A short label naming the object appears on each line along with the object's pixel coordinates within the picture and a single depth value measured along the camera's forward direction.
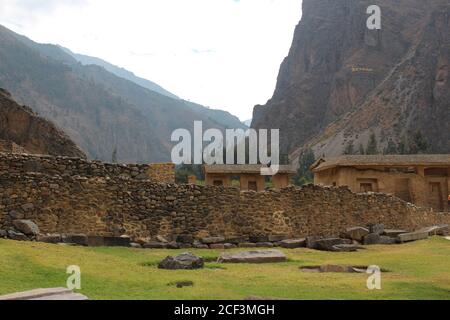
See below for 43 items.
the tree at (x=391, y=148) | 99.62
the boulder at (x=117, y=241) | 16.77
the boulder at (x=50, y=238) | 15.29
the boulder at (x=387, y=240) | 22.27
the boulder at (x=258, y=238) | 19.95
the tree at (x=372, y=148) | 91.12
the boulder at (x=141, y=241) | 17.31
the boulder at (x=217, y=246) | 18.41
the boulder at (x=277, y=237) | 20.27
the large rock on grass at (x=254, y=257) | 14.45
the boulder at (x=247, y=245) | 19.19
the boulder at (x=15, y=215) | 16.00
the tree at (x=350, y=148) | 108.02
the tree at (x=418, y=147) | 78.32
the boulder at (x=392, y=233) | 23.31
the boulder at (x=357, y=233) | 22.16
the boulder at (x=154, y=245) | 17.20
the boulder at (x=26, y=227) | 15.36
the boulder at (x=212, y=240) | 18.69
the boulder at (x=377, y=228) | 23.14
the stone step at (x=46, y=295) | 7.17
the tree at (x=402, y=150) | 85.91
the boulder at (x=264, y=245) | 19.29
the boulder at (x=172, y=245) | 17.45
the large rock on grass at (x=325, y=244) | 19.33
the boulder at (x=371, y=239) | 21.94
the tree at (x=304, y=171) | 80.32
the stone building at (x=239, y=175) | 49.06
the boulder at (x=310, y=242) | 19.55
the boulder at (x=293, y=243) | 19.50
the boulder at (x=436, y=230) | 24.93
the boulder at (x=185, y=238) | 18.62
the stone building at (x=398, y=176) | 44.28
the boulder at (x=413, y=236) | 22.75
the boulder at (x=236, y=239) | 19.35
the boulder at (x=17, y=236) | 15.02
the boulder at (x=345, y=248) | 19.17
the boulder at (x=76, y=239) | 15.82
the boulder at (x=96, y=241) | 16.44
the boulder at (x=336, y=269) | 13.05
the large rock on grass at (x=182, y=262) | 12.51
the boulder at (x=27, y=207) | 16.23
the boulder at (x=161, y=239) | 17.94
